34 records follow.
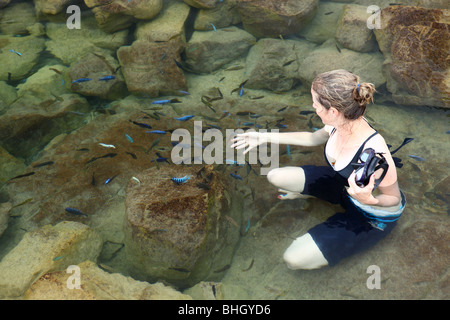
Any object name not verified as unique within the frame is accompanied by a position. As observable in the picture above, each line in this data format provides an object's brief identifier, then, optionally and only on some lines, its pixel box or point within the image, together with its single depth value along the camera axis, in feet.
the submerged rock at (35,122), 18.53
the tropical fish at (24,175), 16.70
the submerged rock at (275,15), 21.98
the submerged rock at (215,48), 22.41
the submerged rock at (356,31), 20.29
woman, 9.62
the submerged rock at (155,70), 20.90
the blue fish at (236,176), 14.76
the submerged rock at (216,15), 23.41
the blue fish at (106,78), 20.07
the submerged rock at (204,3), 22.90
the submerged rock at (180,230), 11.94
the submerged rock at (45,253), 11.63
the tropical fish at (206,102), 19.16
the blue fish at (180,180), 13.07
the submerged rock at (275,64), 21.06
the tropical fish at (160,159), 15.53
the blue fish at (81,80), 20.10
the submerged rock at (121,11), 21.95
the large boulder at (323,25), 23.03
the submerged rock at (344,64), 19.54
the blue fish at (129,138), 16.86
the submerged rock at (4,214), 14.43
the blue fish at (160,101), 18.74
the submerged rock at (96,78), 20.98
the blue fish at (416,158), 15.14
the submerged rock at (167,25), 21.89
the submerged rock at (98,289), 10.21
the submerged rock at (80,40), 23.44
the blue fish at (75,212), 14.54
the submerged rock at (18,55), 22.52
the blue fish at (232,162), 15.88
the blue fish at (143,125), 16.46
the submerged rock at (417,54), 16.88
